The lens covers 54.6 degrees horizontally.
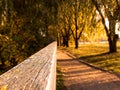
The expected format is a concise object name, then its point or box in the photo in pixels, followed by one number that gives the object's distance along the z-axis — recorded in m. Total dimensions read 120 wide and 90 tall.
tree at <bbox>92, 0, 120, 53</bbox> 9.81
